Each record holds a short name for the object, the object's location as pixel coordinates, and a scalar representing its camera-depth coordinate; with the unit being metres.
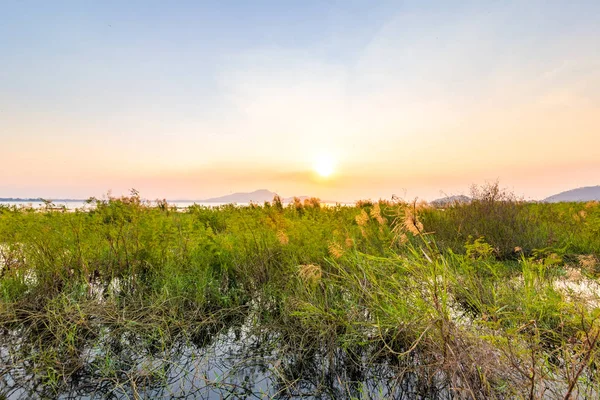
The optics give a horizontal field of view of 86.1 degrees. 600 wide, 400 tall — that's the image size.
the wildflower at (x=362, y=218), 4.42
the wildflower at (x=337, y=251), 3.08
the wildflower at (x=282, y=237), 4.56
